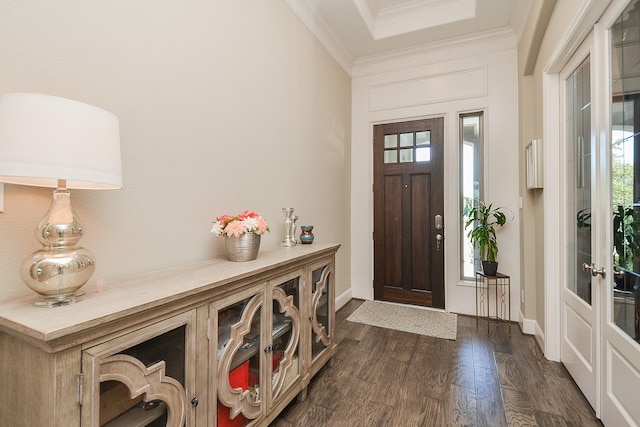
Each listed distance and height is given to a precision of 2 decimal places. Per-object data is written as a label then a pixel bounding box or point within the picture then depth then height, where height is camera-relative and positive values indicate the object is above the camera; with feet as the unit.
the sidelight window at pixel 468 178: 11.43 +1.42
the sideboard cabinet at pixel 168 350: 2.61 -1.53
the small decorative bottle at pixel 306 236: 7.81 -0.54
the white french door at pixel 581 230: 5.71 -0.33
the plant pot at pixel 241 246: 5.20 -0.54
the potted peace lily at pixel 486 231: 9.88 -0.56
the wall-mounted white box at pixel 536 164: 7.99 +1.36
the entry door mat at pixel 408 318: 9.70 -3.71
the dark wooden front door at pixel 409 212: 11.57 +0.11
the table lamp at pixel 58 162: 2.59 +0.49
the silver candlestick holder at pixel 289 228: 7.57 -0.32
